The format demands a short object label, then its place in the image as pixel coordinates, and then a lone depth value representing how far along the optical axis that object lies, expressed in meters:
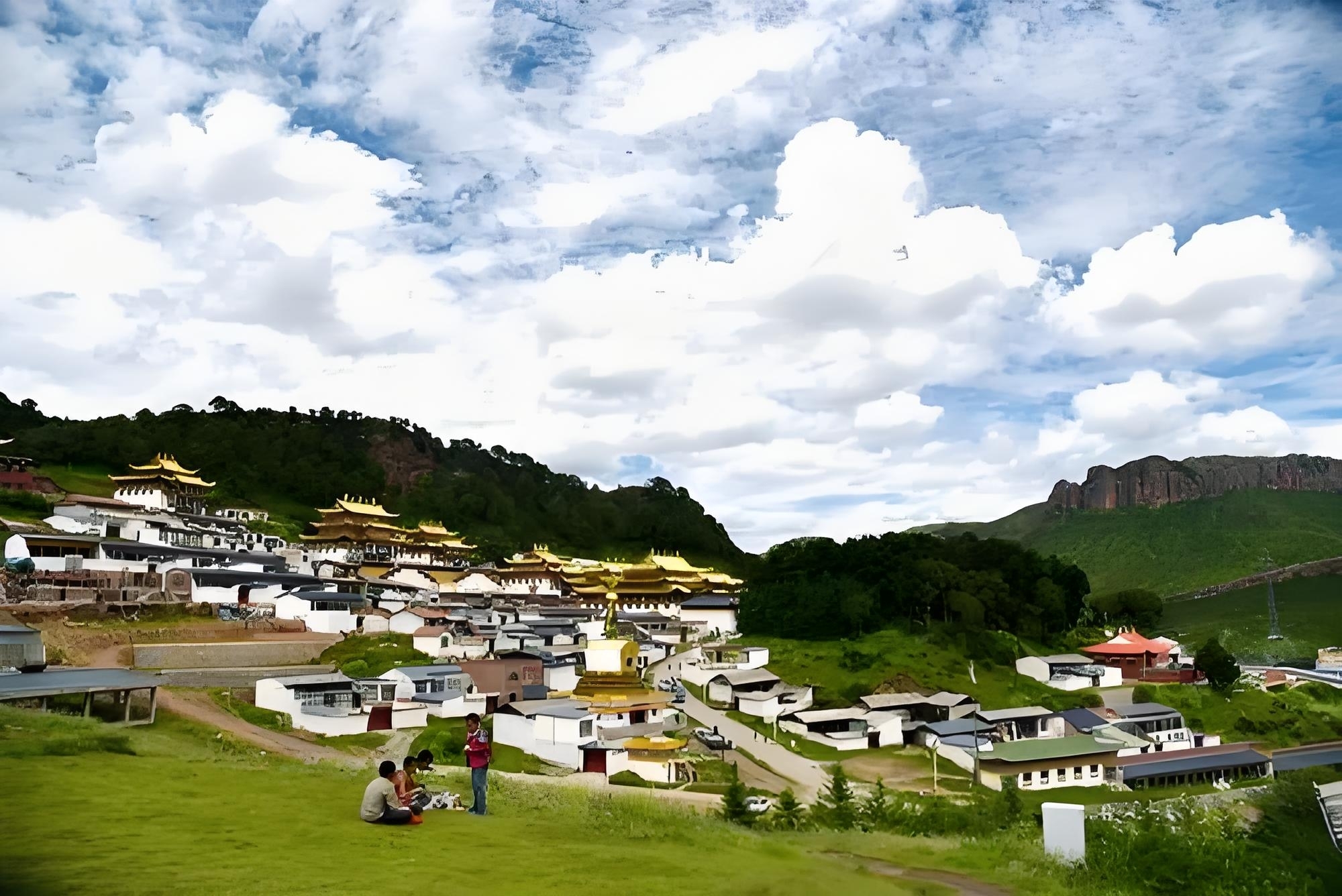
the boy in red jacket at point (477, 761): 12.59
